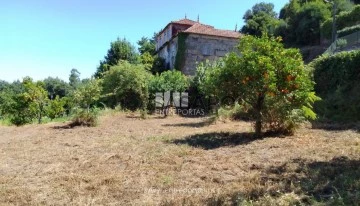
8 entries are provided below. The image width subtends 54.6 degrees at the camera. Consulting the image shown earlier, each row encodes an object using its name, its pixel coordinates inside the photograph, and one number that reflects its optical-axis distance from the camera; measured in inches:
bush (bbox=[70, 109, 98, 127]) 581.6
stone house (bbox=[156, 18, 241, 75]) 1339.8
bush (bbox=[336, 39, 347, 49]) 849.4
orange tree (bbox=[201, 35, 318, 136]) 348.5
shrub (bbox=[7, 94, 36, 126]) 782.5
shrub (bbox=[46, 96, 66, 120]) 937.6
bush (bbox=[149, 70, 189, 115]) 877.8
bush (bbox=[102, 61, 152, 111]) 842.8
